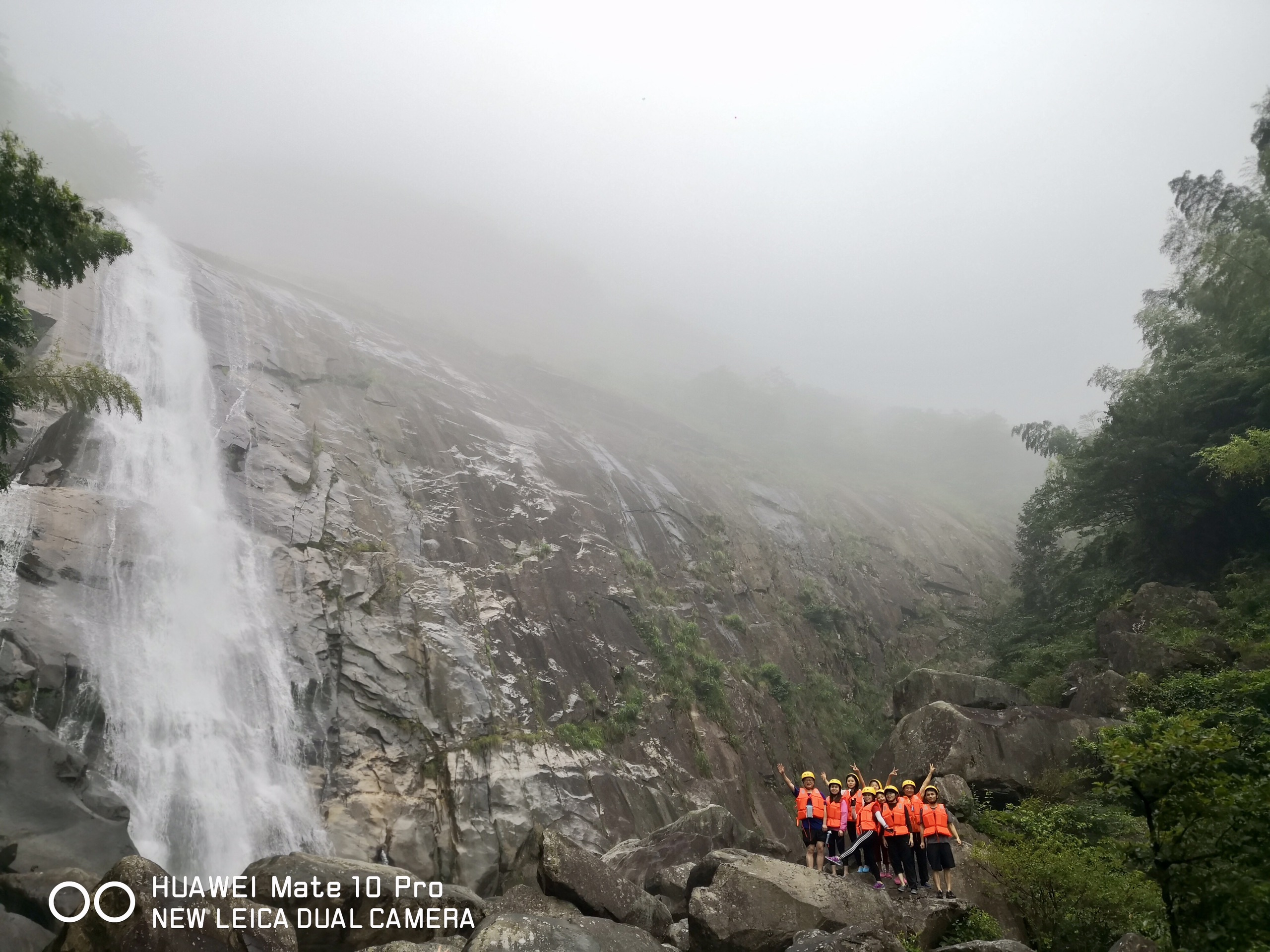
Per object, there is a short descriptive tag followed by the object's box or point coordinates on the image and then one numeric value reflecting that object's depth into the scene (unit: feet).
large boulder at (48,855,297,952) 20.42
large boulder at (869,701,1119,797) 42.19
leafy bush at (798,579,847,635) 100.12
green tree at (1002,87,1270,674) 54.95
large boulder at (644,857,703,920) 35.42
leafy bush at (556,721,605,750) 65.05
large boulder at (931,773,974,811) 38.78
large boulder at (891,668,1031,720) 54.39
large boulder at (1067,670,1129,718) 44.32
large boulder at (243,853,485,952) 26.40
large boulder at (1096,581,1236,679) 43.09
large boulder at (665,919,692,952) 29.91
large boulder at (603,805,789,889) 41.39
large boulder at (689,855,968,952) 27.09
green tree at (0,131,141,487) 31.14
